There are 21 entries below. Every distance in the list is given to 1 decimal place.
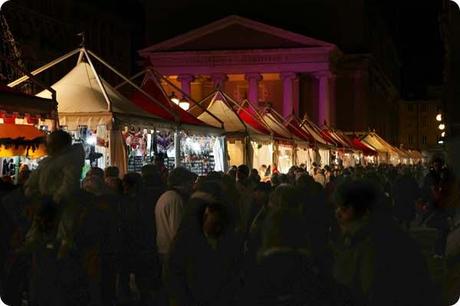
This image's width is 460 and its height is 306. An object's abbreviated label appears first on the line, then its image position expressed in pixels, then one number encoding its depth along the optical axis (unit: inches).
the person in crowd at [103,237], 302.4
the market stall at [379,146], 2001.7
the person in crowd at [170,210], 358.0
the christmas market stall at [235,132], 752.3
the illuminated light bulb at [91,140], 562.7
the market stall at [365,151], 1663.6
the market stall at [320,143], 1142.3
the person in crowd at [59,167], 305.1
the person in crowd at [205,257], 228.2
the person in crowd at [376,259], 175.9
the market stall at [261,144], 839.1
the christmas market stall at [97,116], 513.7
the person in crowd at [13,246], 335.0
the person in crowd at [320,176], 863.4
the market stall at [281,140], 909.0
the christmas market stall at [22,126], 422.0
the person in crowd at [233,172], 505.4
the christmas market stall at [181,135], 624.7
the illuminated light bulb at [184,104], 807.9
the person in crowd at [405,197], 635.5
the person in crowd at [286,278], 195.5
